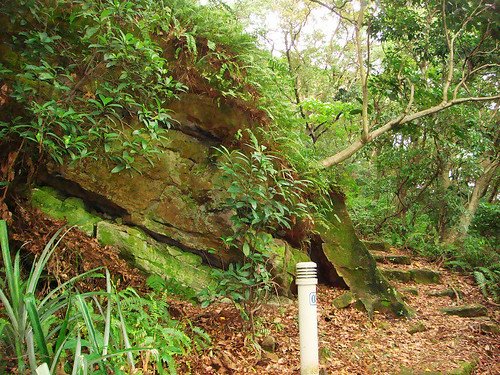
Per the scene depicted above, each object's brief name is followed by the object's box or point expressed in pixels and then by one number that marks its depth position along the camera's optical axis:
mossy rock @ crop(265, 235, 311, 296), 5.47
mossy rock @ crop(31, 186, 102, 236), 4.36
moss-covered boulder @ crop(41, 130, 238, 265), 4.74
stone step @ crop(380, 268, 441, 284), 8.48
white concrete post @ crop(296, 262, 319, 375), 3.48
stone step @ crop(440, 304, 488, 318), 7.01
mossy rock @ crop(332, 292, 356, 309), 6.02
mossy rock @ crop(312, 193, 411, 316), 6.38
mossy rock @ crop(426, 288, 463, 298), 8.08
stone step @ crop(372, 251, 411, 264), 9.28
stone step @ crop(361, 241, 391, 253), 10.10
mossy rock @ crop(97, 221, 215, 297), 4.50
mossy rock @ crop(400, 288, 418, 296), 7.80
